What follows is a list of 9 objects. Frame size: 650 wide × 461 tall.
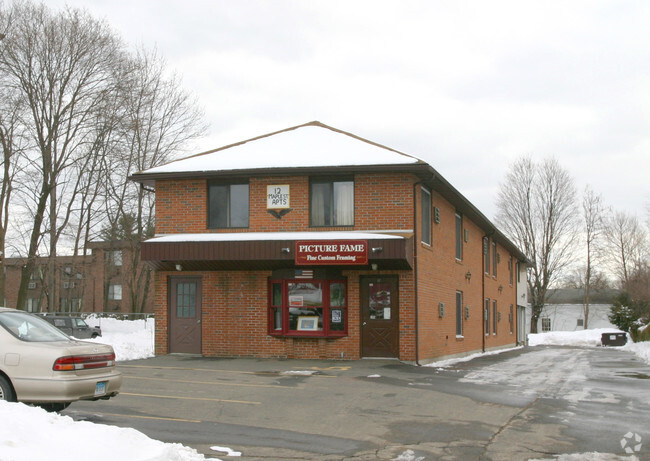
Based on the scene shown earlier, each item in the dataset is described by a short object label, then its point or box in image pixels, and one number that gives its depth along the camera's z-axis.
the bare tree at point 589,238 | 69.88
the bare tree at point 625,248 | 72.84
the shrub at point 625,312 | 55.00
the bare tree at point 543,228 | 63.53
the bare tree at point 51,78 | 35.00
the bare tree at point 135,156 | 40.06
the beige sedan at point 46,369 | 8.93
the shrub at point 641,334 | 40.40
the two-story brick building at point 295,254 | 19.23
